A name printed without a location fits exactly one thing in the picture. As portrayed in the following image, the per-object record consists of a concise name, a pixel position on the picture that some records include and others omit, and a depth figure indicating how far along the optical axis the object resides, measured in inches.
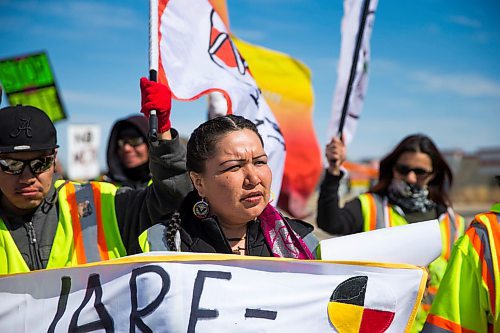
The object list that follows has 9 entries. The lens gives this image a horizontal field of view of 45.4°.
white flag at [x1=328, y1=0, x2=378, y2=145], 155.4
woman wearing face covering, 157.5
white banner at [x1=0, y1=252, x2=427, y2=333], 86.7
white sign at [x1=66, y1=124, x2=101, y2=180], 418.2
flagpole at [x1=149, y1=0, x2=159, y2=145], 110.0
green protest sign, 206.0
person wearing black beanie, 187.2
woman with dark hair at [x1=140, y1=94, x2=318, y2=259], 92.4
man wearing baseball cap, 104.4
